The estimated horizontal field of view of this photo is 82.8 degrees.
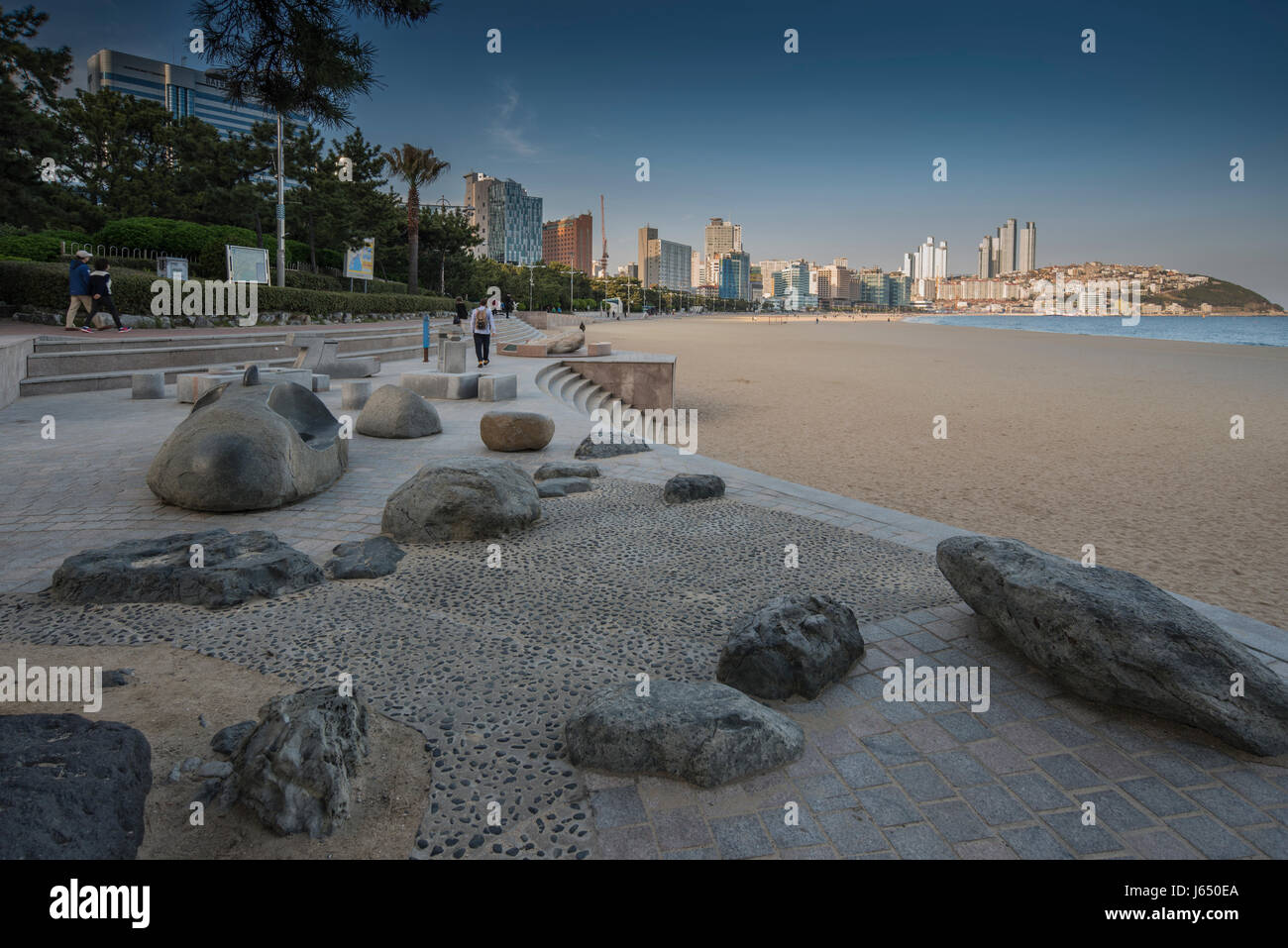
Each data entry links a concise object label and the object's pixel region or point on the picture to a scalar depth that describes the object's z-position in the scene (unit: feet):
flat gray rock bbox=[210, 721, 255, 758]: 9.39
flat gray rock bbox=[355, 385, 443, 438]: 31.24
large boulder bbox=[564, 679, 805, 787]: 9.18
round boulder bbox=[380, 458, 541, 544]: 18.33
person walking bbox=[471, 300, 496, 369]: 59.06
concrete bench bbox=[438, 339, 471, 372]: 52.90
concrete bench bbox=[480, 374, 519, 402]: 42.93
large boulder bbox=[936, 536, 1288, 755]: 10.00
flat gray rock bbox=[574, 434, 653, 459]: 28.78
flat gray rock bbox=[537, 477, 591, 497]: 23.12
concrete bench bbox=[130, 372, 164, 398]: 38.91
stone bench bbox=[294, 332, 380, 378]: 49.16
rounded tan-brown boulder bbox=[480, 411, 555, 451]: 29.22
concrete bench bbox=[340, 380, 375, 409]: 37.88
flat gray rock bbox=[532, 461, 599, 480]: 24.94
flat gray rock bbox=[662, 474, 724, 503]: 22.53
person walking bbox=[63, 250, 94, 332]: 49.21
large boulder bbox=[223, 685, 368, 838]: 7.97
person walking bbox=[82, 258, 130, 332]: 50.96
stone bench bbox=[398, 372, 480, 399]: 43.60
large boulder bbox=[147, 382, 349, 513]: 19.56
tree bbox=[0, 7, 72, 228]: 62.80
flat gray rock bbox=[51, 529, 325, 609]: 14.06
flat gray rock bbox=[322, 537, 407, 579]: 15.71
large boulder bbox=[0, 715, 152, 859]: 6.82
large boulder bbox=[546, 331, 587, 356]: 73.67
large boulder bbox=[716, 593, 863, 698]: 11.33
